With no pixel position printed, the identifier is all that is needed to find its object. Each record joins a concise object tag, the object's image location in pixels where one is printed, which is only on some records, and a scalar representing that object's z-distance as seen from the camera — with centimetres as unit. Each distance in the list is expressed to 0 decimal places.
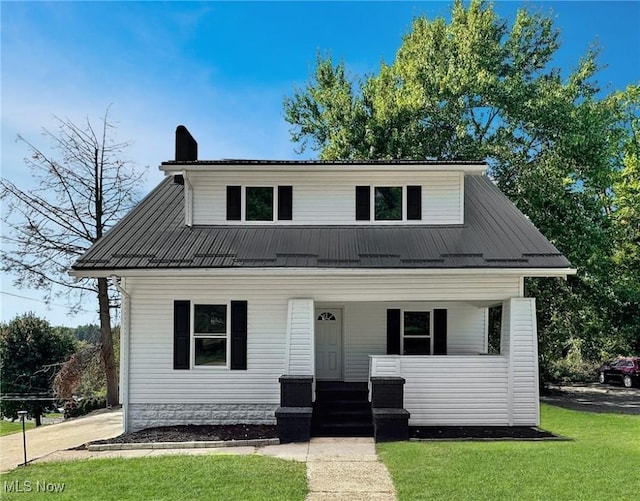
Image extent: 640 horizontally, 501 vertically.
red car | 2494
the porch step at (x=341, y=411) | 981
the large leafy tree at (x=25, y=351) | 2975
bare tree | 1830
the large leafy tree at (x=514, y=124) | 1902
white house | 1038
